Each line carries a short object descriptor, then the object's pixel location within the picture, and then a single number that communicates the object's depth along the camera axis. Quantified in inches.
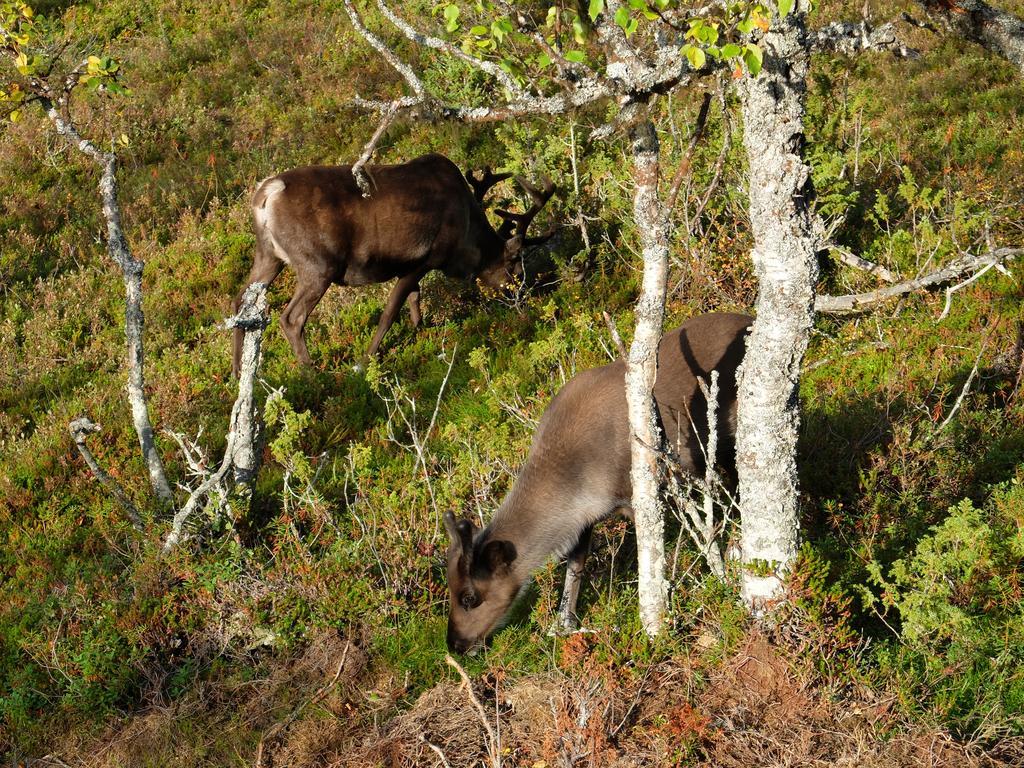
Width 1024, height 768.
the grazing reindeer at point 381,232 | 777.6
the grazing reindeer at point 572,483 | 489.1
